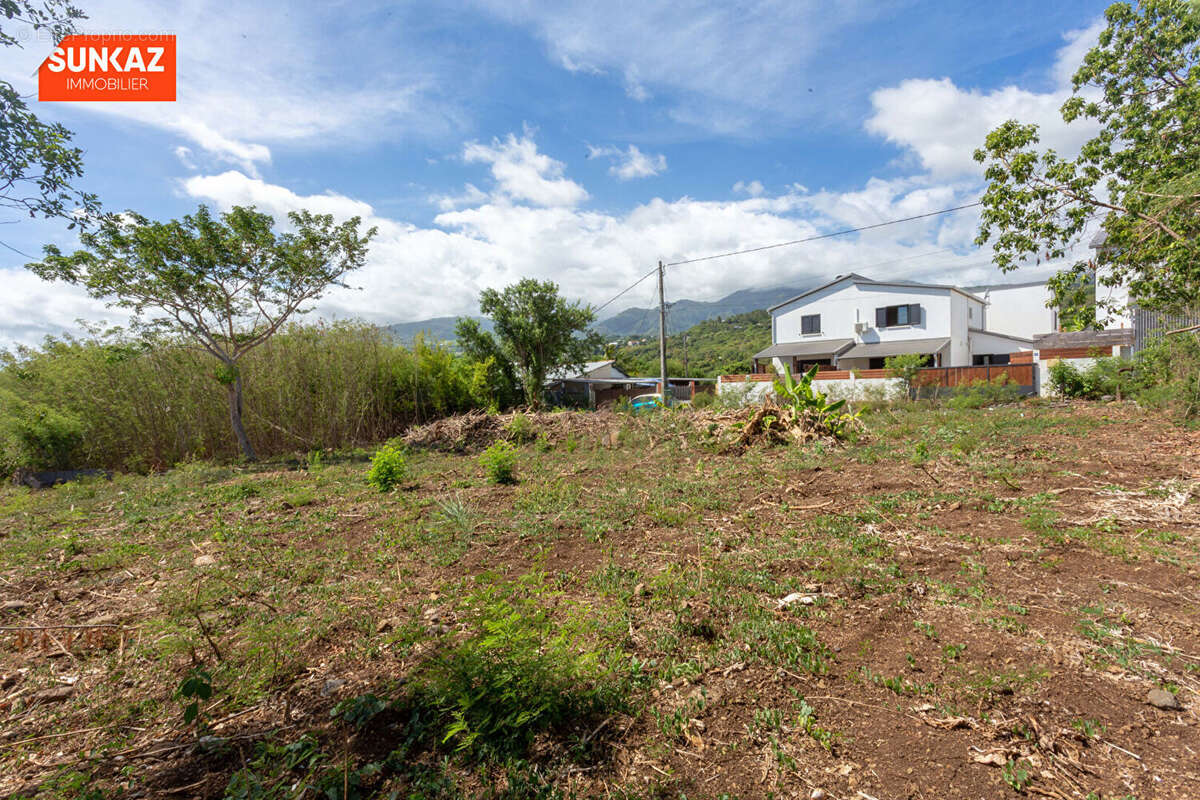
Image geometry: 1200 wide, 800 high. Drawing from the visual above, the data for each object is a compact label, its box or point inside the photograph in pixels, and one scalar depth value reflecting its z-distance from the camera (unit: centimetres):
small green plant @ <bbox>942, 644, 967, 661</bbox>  223
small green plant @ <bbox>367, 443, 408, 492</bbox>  630
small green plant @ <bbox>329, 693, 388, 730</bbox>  194
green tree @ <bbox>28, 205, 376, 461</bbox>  836
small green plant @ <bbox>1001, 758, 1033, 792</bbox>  156
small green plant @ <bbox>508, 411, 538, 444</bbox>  1020
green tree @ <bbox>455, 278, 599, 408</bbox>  1741
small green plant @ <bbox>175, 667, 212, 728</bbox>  166
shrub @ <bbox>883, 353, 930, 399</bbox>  1329
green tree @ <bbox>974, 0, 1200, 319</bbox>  576
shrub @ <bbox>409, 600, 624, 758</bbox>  177
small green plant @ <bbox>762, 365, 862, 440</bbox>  759
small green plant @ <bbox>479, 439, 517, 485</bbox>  642
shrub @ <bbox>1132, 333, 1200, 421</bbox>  764
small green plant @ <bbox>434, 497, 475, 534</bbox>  442
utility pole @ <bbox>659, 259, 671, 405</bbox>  1464
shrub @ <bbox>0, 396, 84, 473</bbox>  830
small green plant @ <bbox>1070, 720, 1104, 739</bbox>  175
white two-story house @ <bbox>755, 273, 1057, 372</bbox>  2002
